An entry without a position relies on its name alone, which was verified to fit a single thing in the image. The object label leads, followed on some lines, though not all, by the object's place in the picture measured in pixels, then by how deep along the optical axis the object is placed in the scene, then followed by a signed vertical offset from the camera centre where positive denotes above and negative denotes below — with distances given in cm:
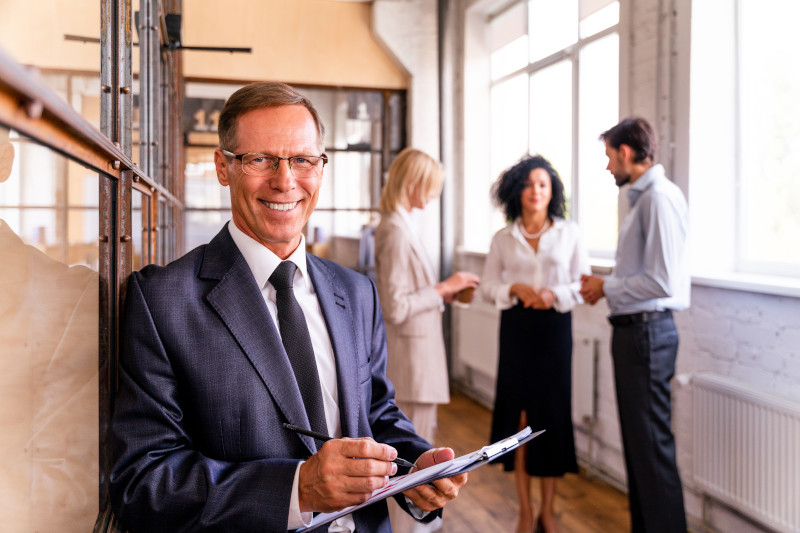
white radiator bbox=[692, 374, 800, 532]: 260 -75
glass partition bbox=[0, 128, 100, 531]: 57 -8
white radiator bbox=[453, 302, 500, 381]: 549 -63
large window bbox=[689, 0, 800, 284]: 315 +57
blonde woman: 315 -17
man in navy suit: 106 -20
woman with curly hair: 337 -32
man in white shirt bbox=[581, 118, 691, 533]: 279 -24
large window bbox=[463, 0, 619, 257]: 451 +117
